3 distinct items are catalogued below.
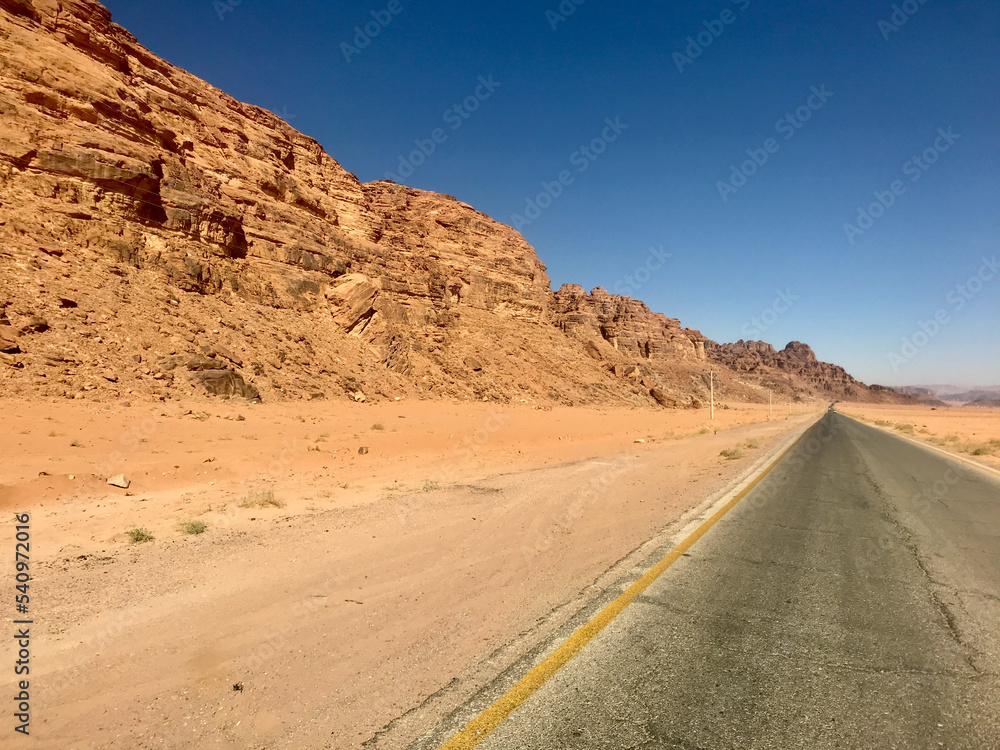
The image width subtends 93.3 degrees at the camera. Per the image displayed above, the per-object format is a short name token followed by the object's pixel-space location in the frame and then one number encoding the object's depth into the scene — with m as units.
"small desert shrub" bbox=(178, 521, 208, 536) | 6.63
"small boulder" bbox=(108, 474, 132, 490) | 9.45
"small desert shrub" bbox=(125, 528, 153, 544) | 6.26
